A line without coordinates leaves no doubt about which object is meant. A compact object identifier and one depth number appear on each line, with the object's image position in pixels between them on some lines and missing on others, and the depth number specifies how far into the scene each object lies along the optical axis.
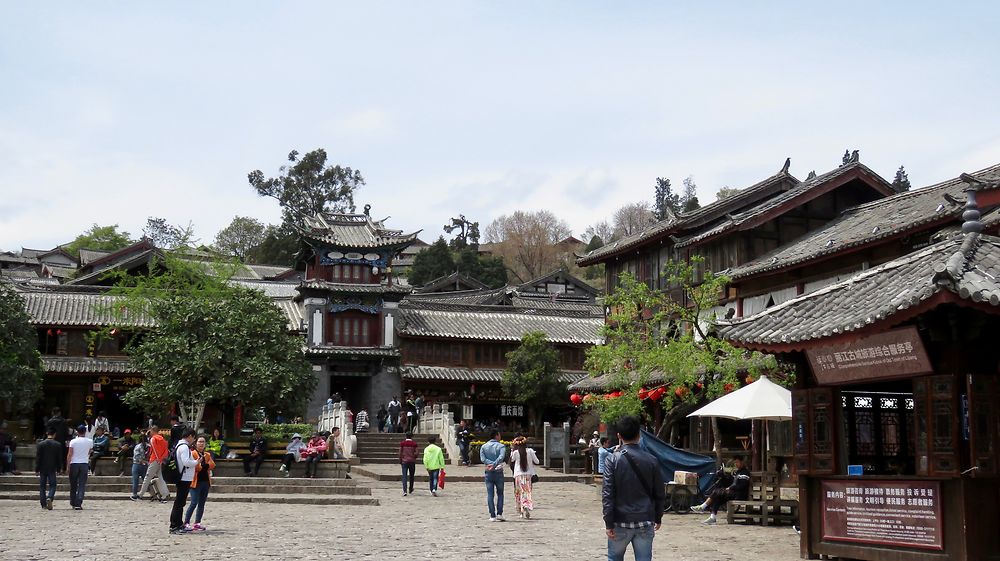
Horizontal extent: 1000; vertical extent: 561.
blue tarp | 23.53
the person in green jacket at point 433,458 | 26.36
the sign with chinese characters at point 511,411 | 54.06
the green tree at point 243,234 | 90.06
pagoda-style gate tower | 51.97
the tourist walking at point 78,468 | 21.12
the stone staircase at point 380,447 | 39.41
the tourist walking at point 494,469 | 20.75
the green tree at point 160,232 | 87.33
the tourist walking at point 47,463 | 20.88
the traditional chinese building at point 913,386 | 12.20
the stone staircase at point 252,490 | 24.31
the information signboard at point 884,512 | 12.61
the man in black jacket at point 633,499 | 9.52
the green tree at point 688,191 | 109.75
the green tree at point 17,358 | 35.56
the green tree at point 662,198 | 107.44
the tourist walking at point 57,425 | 22.95
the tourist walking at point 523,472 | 21.25
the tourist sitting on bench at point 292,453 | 29.64
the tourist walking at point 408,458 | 26.97
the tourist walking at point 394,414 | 44.47
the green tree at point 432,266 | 78.75
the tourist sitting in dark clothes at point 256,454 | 29.27
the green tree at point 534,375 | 48.97
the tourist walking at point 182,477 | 16.39
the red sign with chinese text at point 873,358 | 12.66
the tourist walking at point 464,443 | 38.69
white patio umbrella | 20.66
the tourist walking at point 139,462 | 24.17
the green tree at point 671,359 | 25.36
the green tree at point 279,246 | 81.75
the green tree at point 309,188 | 78.06
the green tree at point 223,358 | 32.12
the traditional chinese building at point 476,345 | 53.38
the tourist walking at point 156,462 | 22.88
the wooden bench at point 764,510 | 20.25
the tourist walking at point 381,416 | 46.53
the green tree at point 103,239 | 81.88
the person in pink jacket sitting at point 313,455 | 29.59
